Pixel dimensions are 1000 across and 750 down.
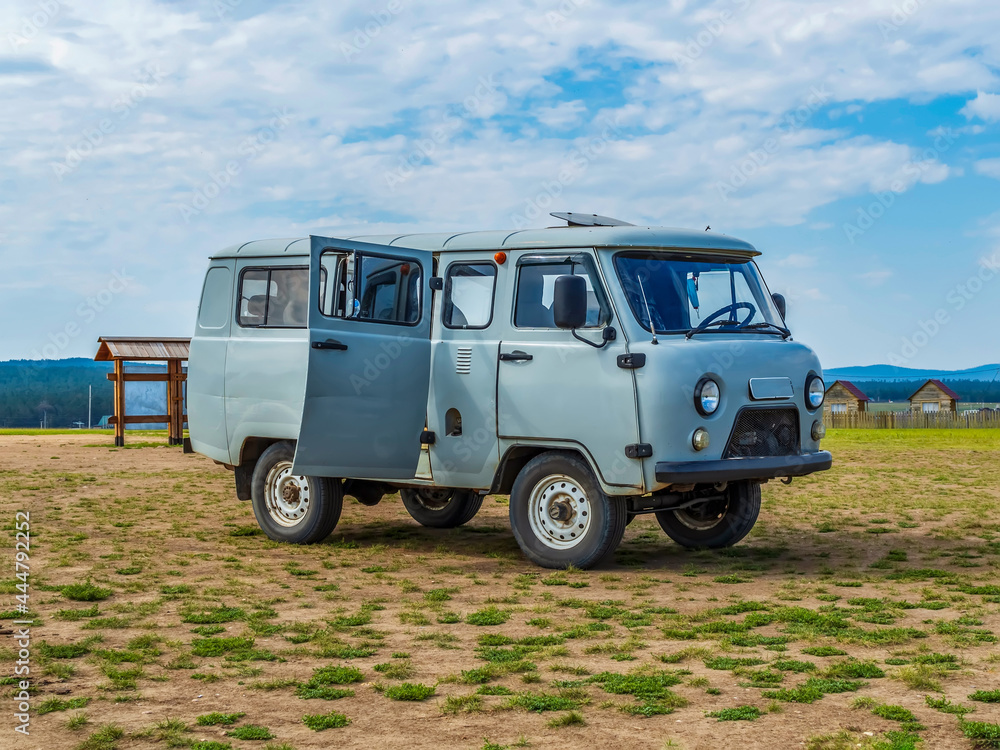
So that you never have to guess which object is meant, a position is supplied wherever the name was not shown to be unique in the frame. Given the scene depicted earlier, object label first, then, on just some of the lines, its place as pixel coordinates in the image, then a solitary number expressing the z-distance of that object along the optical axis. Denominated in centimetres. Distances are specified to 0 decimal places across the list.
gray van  951
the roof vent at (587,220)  1098
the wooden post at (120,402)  2800
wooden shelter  2803
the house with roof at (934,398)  9306
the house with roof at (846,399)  9194
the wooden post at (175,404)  2830
